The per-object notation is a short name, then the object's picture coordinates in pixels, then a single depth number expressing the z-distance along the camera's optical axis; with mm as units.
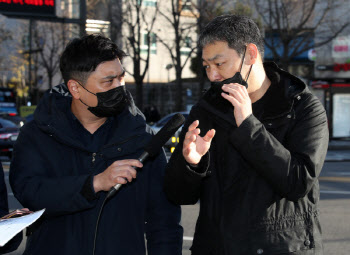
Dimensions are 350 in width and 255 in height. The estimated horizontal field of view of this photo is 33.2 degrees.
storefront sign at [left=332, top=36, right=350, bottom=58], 28750
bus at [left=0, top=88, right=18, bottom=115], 40584
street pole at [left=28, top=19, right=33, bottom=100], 38488
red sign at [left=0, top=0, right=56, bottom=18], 14773
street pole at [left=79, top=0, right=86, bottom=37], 14828
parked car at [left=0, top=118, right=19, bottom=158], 18438
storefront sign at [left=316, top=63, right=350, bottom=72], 28094
